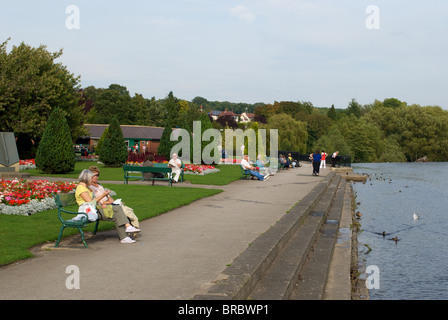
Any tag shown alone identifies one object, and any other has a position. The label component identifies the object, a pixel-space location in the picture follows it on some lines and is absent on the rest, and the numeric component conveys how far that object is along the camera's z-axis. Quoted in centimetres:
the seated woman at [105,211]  877
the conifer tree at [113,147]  3020
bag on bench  850
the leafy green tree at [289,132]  6500
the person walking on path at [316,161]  2912
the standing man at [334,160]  4170
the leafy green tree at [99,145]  4142
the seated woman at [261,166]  2708
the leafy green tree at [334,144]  6996
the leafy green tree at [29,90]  3416
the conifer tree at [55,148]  2372
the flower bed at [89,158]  4050
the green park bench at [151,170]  1900
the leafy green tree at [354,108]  13488
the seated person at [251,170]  2469
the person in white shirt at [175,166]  2112
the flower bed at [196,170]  2694
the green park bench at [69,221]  822
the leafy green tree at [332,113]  12168
